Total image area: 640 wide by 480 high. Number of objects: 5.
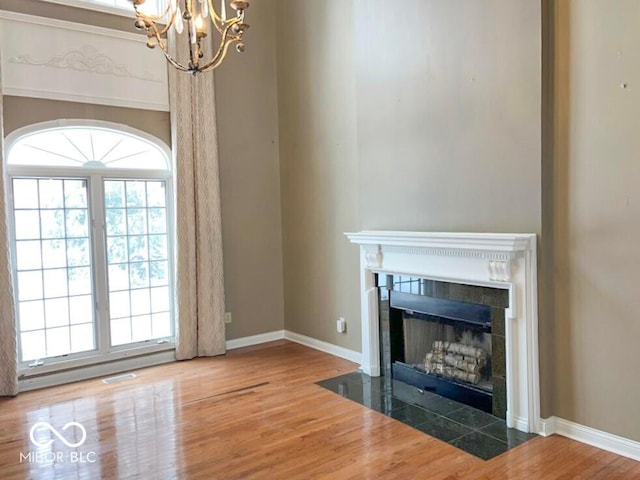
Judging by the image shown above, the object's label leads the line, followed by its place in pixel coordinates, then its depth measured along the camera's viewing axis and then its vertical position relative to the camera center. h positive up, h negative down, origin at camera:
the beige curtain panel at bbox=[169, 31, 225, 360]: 5.14 +0.09
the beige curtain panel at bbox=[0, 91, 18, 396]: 4.21 -0.74
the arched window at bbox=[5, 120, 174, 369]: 4.54 -0.09
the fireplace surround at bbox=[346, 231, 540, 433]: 3.28 -0.39
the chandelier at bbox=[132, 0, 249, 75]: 2.90 +1.23
